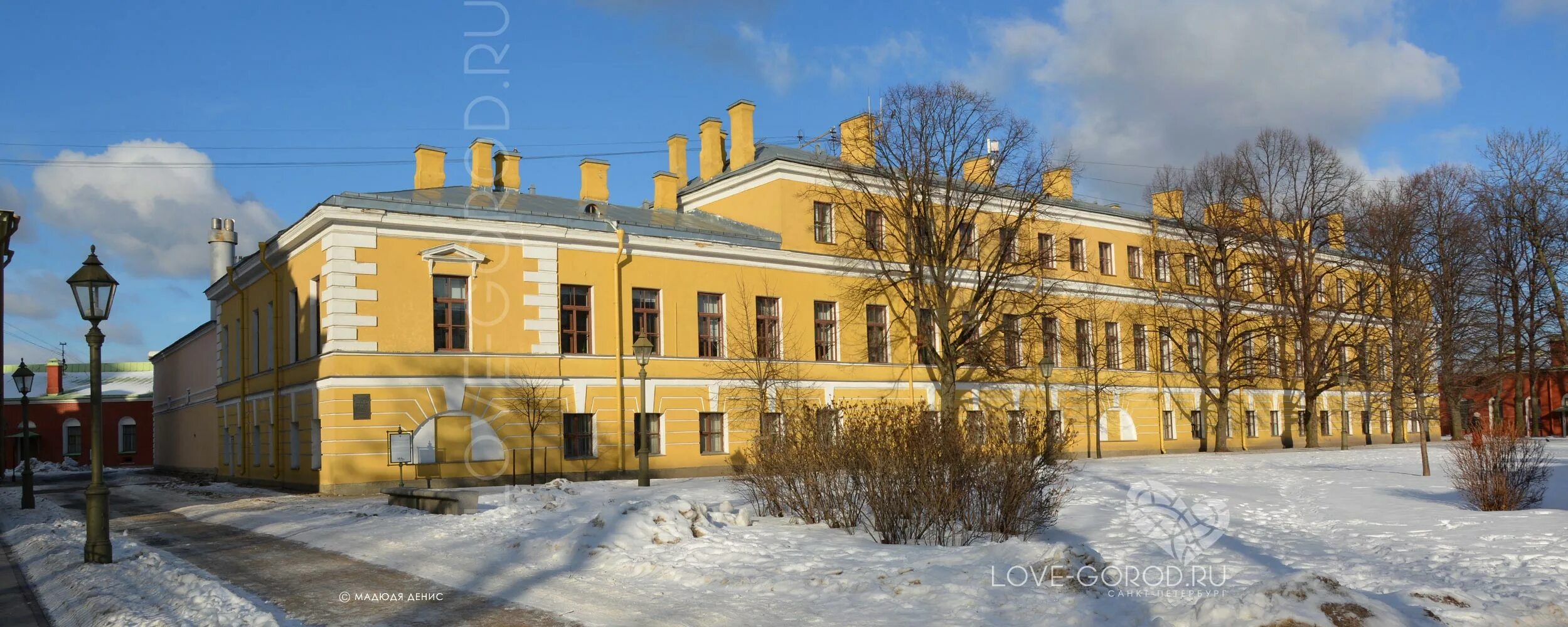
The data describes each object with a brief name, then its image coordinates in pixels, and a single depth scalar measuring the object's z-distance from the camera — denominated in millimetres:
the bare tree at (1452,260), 43750
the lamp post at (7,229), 21441
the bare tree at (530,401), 27781
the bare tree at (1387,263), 42500
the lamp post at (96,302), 13492
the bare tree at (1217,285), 44156
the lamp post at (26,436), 23734
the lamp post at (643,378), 22359
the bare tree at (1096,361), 41219
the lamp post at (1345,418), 44531
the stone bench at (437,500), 16531
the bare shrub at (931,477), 12656
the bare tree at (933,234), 35688
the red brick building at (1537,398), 48438
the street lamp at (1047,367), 32609
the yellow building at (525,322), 26297
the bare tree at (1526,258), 47562
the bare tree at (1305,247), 44188
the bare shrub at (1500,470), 16312
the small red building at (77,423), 58531
